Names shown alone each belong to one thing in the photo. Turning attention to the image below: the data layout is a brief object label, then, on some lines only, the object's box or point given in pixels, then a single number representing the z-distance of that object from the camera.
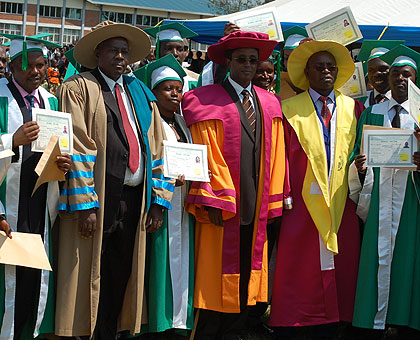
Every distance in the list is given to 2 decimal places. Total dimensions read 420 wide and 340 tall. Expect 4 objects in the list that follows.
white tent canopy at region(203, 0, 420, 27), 14.02
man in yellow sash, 5.64
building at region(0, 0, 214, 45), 60.55
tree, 44.69
